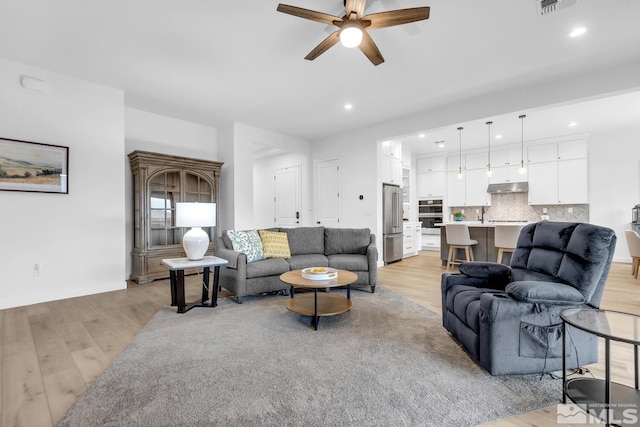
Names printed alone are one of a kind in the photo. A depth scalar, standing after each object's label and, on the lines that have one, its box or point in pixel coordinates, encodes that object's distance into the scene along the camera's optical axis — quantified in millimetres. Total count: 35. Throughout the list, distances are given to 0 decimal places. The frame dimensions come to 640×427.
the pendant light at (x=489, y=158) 7486
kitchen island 5377
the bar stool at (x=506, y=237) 4758
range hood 6969
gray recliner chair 1805
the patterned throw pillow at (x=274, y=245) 3969
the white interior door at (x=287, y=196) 7031
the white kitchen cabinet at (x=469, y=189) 7625
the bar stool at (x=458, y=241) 5266
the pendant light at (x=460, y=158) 7512
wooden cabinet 4449
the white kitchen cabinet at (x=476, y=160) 7613
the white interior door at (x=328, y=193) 6348
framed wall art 3275
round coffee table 2703
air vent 2320
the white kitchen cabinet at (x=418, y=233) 7592
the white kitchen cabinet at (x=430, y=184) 8086
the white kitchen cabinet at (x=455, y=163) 7906
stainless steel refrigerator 5887
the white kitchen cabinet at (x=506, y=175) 7134
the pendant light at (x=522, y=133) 5326
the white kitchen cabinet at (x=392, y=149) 6009
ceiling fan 2138
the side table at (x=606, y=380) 1324
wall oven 8203
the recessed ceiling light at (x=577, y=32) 2725
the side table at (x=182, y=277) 3084
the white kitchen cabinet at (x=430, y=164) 8102
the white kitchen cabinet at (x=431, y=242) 8188
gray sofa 3533
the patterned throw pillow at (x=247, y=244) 3734
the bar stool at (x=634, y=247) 4438
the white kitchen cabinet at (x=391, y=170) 6013
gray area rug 1525
